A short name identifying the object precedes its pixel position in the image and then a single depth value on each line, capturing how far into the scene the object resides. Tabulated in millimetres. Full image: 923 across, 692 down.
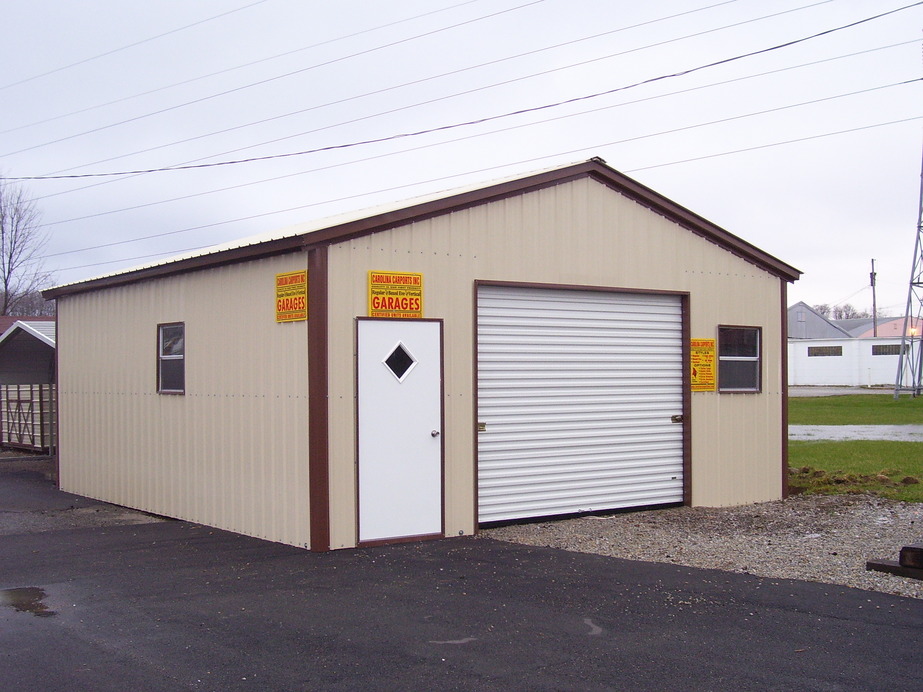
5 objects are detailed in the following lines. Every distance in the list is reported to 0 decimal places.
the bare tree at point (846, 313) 121500
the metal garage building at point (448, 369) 9859
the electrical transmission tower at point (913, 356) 37469
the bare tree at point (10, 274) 47469
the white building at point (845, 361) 53625
